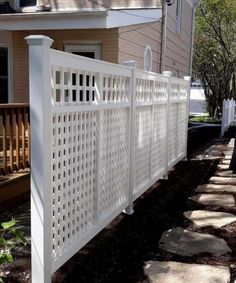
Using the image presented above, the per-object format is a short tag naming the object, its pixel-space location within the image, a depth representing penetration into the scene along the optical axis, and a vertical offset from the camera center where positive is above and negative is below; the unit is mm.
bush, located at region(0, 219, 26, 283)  1391 -632
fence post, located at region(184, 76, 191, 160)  6153 +281
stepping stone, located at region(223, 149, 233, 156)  6955 -998
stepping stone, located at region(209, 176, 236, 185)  4692 -1135
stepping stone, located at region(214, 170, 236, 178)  5119 -1106
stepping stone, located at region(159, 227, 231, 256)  2739 -1283
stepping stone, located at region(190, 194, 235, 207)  3876 -1196
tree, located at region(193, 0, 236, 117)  15536 +3241
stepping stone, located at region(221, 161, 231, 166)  6007 -1057
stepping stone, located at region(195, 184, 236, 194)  4319 -1164
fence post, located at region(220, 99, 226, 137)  9917 -360
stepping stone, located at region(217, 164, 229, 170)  5609 -1084
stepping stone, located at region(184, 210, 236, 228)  3302 -1243
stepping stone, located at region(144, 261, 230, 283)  2305 -1304
